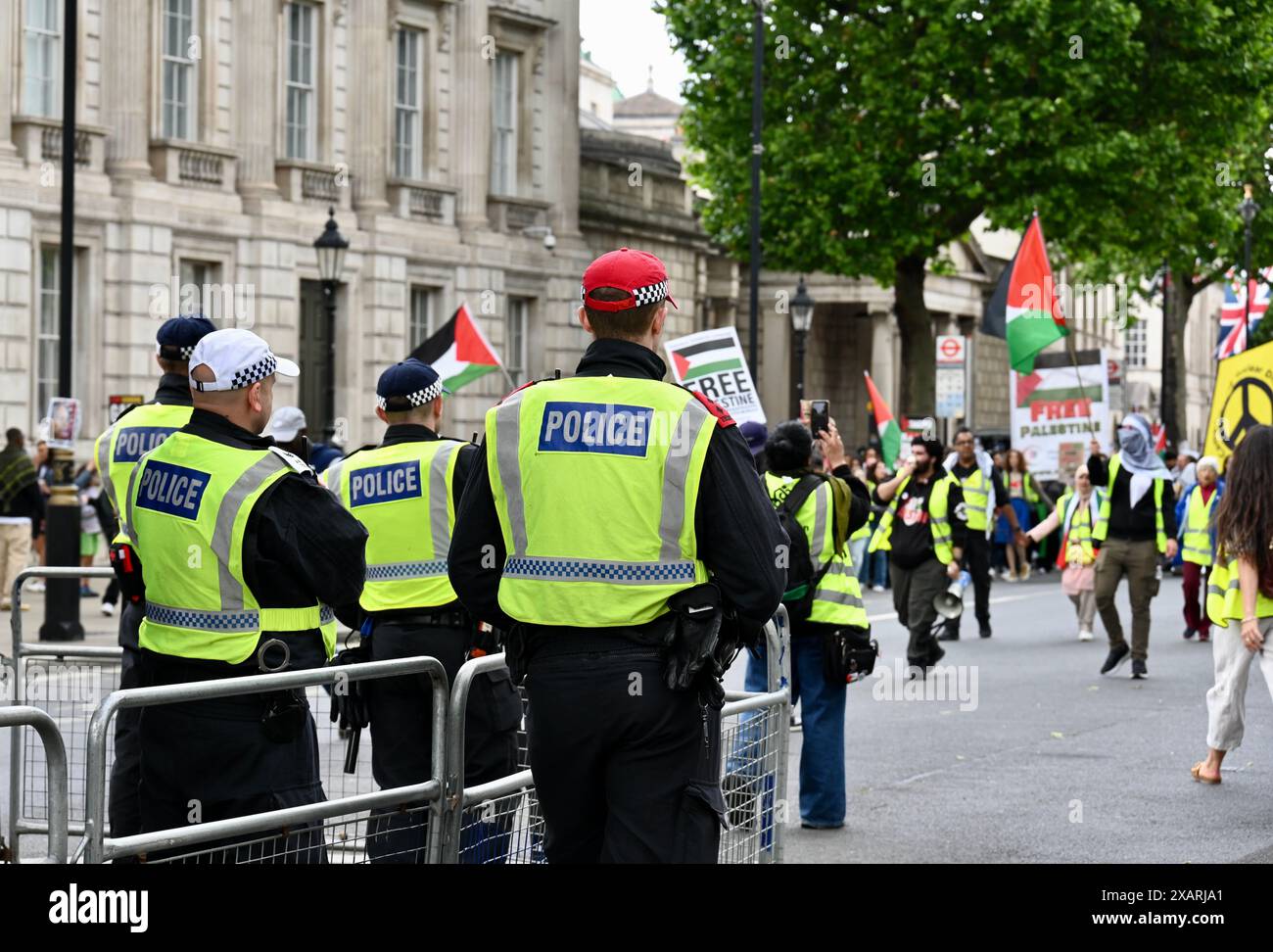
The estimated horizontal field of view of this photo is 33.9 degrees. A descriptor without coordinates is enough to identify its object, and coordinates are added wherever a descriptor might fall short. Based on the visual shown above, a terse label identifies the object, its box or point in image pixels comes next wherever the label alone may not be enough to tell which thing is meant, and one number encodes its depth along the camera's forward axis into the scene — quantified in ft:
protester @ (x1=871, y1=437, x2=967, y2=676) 53.11
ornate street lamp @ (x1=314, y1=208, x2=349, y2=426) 78.12
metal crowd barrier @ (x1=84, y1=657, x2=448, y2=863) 15.08
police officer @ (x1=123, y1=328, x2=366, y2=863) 17.56
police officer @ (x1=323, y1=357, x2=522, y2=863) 23.31
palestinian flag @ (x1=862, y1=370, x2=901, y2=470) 100.17
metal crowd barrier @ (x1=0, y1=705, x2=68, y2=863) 14.40
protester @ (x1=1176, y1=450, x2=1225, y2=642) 55.06
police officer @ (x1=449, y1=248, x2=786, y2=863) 15.30
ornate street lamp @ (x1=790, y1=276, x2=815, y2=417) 107.76
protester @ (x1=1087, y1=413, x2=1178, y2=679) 53.06
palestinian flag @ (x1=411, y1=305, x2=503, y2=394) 70.54
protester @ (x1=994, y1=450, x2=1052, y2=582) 99.04
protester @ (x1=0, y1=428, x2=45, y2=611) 68.49
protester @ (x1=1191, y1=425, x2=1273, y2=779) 32.83
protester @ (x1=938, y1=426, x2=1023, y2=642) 65.62
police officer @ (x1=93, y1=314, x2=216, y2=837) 22.63
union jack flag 135.64
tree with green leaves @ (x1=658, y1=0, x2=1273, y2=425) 116.16
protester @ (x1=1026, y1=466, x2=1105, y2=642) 62.13
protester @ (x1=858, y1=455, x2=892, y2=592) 92.32
